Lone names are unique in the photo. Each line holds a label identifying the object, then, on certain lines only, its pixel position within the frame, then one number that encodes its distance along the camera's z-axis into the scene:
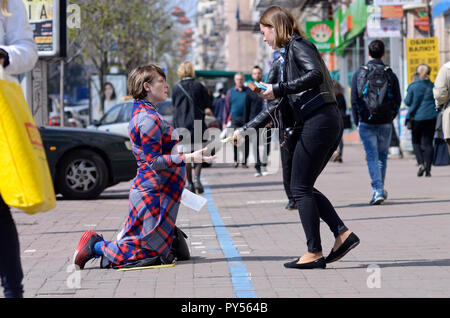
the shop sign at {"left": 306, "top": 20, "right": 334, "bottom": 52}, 38.16
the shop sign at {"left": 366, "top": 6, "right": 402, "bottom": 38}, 25.77
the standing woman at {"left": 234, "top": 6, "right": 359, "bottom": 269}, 6.57
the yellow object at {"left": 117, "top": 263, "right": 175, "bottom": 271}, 6.71
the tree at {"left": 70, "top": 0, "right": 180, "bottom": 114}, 32.66
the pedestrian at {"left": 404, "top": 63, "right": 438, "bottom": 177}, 16.62
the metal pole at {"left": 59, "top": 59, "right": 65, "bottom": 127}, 25.41
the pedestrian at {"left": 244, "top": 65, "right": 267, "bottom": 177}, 17.25
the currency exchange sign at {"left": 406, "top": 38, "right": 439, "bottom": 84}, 22.59
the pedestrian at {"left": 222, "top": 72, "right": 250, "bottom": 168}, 18.88
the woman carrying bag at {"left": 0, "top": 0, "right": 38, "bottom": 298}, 4.24
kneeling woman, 6.76
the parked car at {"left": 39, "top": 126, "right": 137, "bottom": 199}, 13.42
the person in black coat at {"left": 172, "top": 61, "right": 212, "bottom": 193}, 14.31
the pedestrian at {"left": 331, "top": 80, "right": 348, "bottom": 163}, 20.50
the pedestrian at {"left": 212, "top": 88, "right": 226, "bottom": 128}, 26.59
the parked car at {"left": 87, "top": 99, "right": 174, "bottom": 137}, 21.64
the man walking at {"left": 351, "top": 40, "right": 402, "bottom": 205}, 11.48
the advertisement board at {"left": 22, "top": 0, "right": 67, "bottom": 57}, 15.83
